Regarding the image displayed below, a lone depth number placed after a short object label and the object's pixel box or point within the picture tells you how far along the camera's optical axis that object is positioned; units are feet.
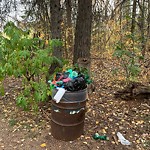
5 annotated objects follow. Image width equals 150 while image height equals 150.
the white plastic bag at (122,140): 7.66
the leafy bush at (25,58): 7.85
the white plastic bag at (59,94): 7.03
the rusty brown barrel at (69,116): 7.19
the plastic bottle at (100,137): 7.86
